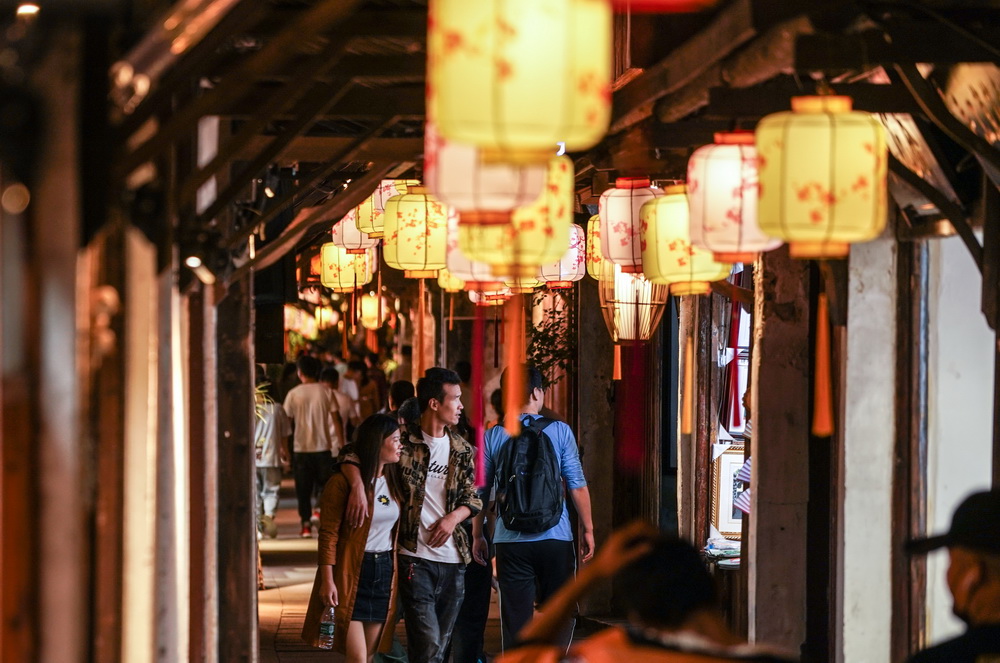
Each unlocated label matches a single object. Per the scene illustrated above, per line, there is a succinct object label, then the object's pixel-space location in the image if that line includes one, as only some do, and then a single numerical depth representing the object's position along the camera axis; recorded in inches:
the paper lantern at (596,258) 827.4
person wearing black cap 362.6
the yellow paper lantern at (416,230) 753.6
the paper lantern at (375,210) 924.6
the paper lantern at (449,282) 900.0
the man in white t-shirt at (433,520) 737.0
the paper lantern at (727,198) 529.3
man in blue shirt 812.0
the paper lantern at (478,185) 387.9
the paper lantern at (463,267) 636.1
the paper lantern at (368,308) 1674.0
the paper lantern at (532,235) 526.3
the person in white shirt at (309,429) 1409.9
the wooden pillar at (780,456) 738.8
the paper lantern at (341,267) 1107.9
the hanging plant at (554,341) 1114.1
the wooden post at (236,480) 649.0
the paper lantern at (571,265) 836.6
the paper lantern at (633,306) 817.5
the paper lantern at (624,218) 695.1
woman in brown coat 713.6
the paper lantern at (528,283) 792.9
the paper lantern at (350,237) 1007.6
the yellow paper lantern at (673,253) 615.8
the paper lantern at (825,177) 434.0
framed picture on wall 976.9
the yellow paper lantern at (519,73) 312.8
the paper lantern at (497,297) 1001.2
